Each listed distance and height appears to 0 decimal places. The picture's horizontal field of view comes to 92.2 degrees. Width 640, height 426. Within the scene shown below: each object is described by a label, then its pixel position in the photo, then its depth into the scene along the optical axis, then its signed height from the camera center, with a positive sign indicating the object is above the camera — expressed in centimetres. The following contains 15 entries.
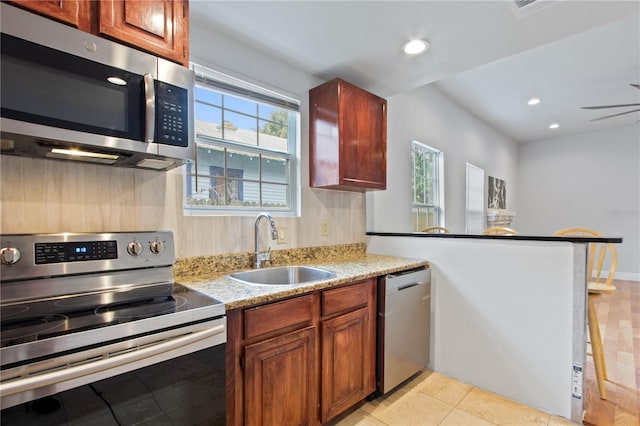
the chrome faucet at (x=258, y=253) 194 -27
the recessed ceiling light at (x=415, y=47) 195 +106
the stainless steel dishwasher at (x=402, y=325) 196 -77
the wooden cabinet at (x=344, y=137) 223 +57
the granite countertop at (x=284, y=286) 132 -37
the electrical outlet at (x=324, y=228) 247 -13
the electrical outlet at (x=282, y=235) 217 -16
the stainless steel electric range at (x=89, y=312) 83 -35
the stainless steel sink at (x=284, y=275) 187 -41
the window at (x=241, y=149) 190 +43
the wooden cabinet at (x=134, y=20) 108 +75
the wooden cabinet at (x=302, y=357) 130 -71
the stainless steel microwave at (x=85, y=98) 98 +42
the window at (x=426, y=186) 364 +30
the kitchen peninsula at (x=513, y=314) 180 -68
